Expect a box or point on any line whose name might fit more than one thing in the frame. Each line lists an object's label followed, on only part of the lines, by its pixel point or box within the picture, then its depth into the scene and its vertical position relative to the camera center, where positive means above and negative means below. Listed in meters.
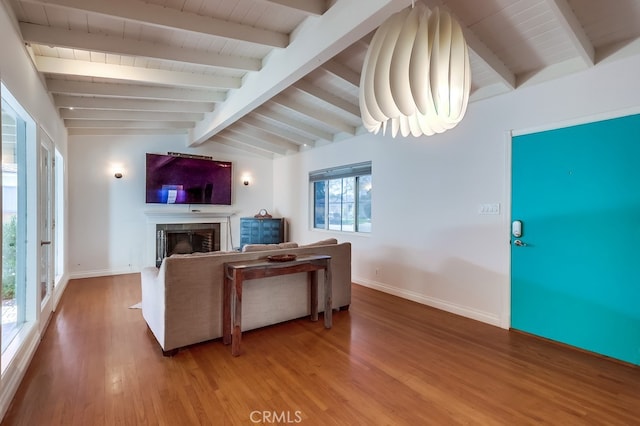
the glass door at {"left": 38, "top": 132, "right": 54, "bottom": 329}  3.02 -0.17
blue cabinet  6.63 -0.42
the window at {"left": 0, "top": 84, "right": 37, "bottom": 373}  2.32 -0.15
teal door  2.51 -0.22
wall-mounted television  5.91 +0.61
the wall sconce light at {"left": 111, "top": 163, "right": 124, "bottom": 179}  5.61 +0.72
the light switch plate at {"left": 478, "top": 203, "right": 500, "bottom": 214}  3.28 +0.04
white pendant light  1.46 +0.69
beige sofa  2.60 -0.80
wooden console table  2.65 -0.58
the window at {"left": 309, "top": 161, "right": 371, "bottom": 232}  5.10 +0.24
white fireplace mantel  5.85 -0.19
